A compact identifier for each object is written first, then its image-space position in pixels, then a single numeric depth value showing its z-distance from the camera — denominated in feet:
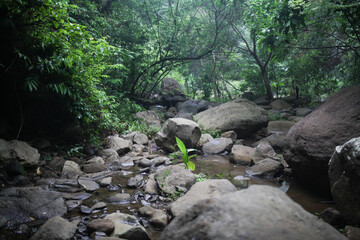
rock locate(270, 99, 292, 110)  37.44
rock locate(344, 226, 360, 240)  7.45
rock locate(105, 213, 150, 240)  8.09
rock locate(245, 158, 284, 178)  15.47
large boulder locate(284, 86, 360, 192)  11.59
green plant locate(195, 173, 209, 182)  14.15
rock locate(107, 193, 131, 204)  11.68
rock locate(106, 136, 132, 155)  20.20
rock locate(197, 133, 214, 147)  23.88
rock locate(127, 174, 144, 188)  13.59
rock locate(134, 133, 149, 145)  23.65
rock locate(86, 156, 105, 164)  16.76
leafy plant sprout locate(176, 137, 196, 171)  14.88
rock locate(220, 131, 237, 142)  24.86
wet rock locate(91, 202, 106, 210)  10.63
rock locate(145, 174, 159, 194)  12.70
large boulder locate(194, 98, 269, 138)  25.61
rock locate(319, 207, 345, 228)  8.72
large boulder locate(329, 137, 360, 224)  8.38
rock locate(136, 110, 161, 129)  29.97
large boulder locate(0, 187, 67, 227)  9.02
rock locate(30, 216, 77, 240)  7.65
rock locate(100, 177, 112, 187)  13.64
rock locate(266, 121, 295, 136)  26.31
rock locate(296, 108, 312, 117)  33.09
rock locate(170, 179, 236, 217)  9.83
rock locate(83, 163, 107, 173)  15.85
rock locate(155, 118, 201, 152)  21.30
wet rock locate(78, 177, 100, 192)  12.82
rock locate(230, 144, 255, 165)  18.71
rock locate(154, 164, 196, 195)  12.76
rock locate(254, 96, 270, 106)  41.23
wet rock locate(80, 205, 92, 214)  10.19
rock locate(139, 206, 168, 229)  9.27
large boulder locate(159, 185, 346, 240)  4.23
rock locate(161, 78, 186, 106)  43.11
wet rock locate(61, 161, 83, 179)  14.51
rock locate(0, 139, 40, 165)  12.40
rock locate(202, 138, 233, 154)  22.27
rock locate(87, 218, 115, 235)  8.50
